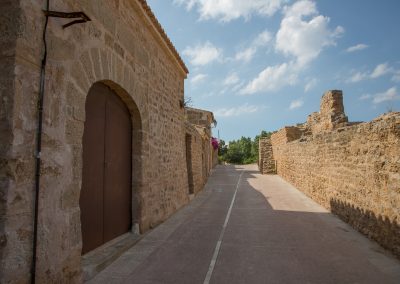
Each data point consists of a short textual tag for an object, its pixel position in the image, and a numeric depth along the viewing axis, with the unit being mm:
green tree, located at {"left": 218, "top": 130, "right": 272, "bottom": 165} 40878
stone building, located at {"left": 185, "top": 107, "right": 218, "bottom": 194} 11500
